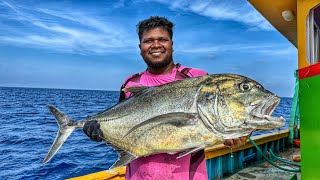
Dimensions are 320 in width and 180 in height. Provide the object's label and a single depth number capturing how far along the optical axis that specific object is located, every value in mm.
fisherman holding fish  1639
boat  2349
